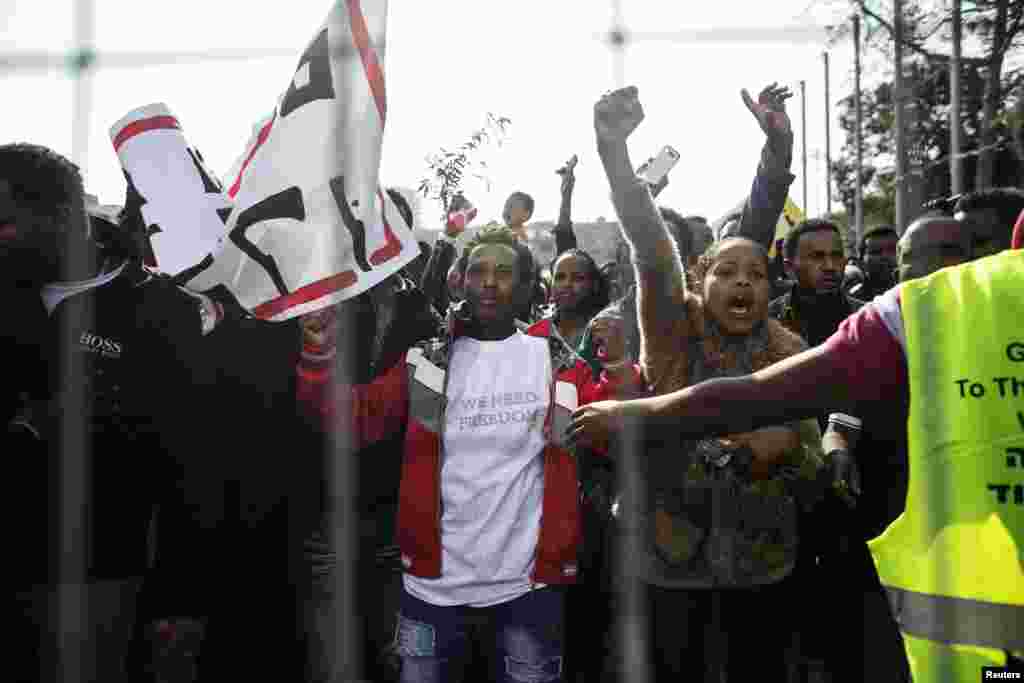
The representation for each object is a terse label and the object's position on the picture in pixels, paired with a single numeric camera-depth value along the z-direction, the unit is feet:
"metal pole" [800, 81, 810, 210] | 71.90
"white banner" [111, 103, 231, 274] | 9.87
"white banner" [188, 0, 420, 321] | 9.04
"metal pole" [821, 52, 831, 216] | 39.23
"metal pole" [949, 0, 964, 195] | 27.55
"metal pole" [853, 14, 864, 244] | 15.75
